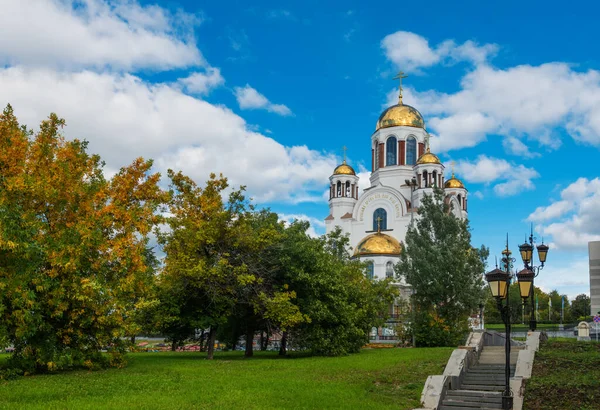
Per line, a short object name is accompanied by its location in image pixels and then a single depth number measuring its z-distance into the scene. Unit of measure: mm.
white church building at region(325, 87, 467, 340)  52906
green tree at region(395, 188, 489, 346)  25312
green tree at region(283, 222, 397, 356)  20312
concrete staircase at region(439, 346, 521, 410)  12156
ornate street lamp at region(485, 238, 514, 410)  11203
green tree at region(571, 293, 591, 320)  61691
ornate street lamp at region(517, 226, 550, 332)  14758
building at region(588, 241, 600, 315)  27031
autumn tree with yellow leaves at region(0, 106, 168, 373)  14008
